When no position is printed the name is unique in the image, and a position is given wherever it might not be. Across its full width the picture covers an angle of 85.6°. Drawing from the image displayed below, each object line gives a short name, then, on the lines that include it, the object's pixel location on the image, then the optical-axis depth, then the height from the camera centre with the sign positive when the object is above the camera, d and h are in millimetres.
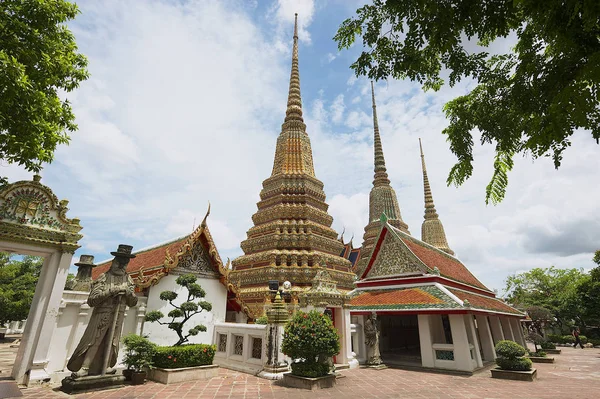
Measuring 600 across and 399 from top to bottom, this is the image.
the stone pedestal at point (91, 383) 7039 -1200
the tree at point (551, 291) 31078 +3878
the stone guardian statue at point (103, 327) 7410 -30
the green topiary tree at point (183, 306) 9477 +539
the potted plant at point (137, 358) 8250 -777
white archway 8059 +2031
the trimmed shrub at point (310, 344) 8648 -454
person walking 26272 -930
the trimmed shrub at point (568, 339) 28225 -1088
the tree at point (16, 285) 20953 +2779
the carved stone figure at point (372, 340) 12500 -528
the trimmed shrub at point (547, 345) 19134 -1073
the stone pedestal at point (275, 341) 9578 -435
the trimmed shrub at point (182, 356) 8812 -799
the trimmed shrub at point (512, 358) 10500 -995
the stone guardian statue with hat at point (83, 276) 9830 +1533
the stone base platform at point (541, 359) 15492 -1517
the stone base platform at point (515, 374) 10234 -1471
